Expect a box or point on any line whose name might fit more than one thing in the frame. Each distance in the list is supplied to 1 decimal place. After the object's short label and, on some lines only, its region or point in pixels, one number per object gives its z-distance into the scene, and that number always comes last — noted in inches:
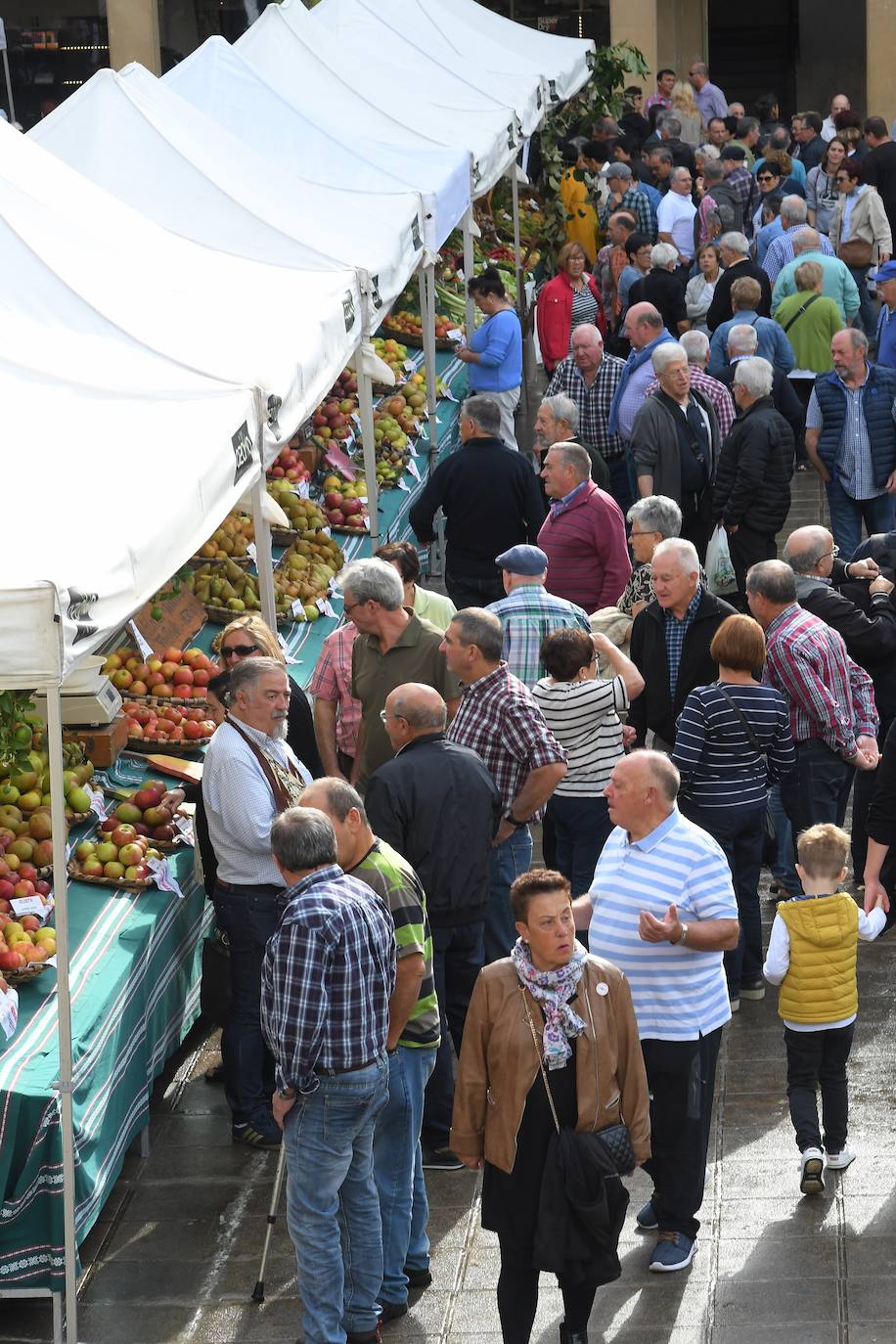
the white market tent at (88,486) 392.2
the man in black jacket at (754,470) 802.2
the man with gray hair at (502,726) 519.5
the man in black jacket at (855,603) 621.6
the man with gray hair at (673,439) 813.2
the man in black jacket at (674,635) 581.9
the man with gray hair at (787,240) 1110.4
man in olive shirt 552.1
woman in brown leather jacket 367.6
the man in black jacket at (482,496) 757.3
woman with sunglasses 536.1
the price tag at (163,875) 538.6
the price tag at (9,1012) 450.0
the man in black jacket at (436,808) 464.4
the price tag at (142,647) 654.7
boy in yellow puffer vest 466.3
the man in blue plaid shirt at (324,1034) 377.4
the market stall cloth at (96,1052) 433.4
